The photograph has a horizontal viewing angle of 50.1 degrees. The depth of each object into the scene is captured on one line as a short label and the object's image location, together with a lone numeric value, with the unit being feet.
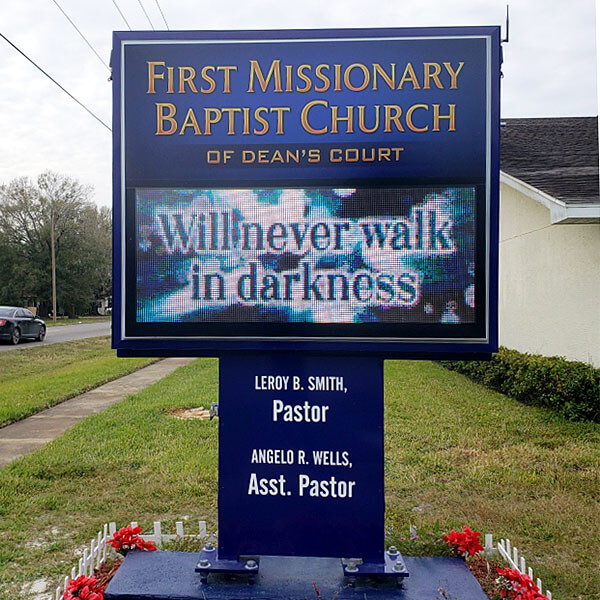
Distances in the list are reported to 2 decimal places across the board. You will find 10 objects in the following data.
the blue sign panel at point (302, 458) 12.77
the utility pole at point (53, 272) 137.81
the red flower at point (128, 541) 13.87
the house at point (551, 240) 27.32
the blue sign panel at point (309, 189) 12.00
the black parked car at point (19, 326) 66.39
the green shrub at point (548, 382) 25.89
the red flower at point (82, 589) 11.50
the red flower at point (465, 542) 13.64
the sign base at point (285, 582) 12.02
